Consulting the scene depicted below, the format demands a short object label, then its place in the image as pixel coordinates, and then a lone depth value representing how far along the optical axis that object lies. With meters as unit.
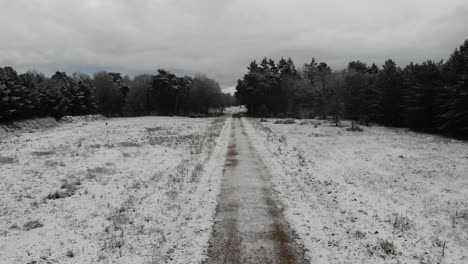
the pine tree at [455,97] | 40.66
